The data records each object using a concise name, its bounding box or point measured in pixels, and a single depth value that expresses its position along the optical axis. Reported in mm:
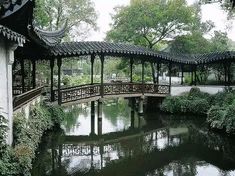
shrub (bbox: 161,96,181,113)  15633
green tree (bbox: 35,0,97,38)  19409
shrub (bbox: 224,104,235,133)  10758
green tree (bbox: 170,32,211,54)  20305
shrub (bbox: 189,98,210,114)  15098
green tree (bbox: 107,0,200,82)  19356
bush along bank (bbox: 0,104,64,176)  5453
